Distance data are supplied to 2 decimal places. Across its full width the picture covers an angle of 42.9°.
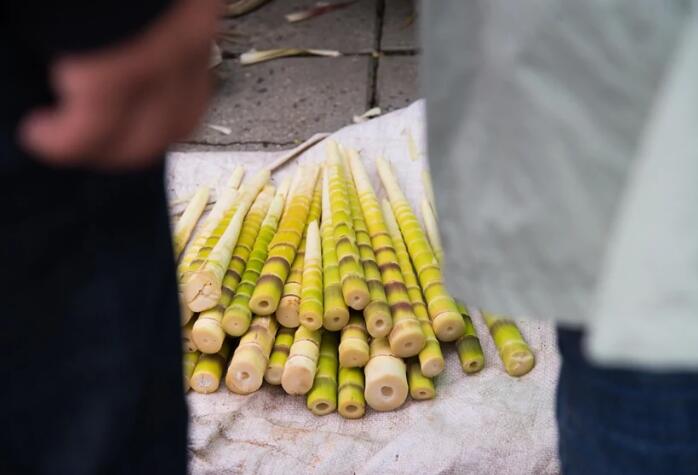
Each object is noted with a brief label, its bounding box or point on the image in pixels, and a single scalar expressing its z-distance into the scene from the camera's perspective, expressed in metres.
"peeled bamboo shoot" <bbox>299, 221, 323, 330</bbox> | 2.09
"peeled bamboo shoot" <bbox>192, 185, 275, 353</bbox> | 2.09
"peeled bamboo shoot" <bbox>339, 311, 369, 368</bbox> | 2.06
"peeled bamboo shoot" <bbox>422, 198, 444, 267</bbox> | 2.38
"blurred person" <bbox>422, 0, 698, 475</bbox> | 0.81
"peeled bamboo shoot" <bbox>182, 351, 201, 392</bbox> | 2.16
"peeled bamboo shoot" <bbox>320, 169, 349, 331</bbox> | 2.09
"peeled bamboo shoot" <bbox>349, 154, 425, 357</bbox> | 2.04
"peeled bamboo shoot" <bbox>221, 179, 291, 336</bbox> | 2.11
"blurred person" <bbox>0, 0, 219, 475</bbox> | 0.69
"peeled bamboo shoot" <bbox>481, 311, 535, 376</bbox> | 2.11
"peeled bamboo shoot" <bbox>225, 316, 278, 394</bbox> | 2.06
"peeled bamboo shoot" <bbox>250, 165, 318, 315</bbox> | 2.12
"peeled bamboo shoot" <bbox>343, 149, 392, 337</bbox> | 2.06
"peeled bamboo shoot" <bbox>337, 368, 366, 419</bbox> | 2.05
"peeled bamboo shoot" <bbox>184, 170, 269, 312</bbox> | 2.12
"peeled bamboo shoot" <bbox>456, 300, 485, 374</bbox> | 2.13
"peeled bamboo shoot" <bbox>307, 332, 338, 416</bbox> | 2.07
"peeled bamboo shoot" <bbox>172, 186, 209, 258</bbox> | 2.53
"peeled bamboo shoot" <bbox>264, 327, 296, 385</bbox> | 2.11
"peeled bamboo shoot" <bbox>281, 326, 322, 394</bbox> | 2.04
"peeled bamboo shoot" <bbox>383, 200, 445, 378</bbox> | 2.04
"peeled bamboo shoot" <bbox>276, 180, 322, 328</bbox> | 2.15
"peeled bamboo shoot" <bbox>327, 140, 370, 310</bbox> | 2.08
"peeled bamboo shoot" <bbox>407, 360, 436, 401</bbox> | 2.07
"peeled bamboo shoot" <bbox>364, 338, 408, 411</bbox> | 2.02
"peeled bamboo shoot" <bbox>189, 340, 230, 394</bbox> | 2.12
